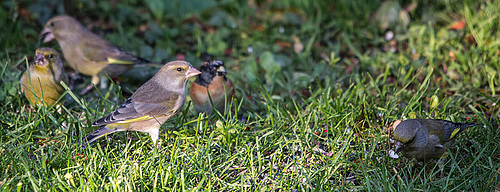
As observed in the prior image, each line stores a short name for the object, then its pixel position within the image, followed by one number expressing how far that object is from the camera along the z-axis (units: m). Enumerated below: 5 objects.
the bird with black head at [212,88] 9.36
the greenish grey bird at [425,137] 7.10
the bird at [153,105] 7.84
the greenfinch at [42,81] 8.84
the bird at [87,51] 10.98
